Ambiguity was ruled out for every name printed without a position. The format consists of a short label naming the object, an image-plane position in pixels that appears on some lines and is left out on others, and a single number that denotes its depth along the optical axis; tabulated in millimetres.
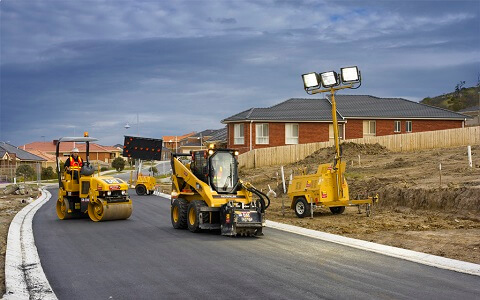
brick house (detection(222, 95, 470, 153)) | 56000
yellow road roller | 20047
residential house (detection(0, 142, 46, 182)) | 71812
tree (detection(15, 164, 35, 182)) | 77125
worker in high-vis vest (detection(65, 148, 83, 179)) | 21016
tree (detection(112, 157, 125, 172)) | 100250
